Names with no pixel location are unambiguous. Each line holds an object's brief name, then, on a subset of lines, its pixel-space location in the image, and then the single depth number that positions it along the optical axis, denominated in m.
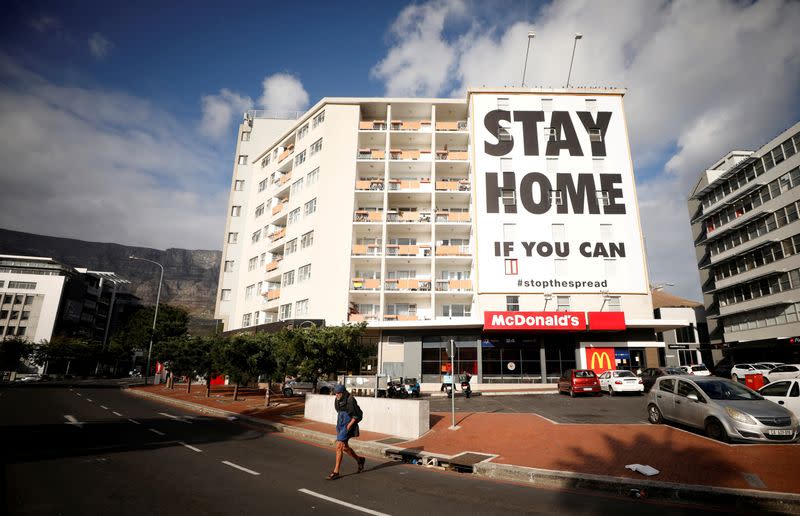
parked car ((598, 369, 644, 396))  24.97
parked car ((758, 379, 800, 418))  12.80
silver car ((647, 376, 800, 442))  10.22
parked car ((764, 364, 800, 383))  21.51
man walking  9.23
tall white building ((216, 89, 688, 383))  35.53
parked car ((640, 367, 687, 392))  27.37
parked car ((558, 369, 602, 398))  25.05
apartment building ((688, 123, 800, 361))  42.59
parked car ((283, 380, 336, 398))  28.06
